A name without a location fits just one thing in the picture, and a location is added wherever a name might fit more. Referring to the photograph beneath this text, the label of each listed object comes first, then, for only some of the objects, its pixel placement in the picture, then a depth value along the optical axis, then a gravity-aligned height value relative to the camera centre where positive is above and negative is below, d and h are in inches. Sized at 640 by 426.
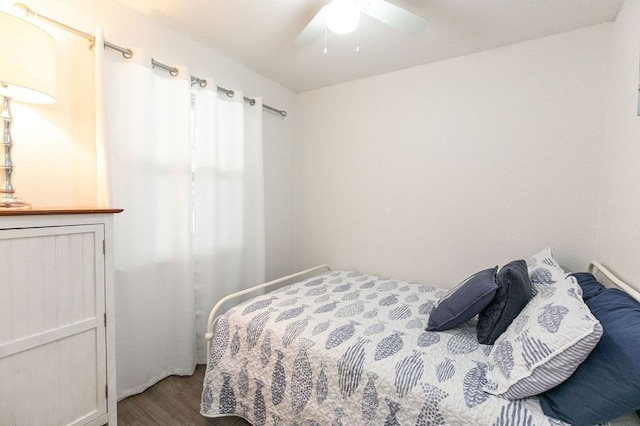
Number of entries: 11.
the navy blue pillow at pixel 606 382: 32.4 -21.3
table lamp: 42.6 +20.0
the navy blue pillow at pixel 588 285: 52.7 -15.9
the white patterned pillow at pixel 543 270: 56.1 -13.9
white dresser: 41.4 -19.6
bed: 39.3 -27.3
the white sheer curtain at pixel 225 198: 84.0 +0.7
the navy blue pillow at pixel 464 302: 53.2 -19.4
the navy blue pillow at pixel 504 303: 51.8 -18.5
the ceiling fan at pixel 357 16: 53.7 +37.2
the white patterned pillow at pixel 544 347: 36.2 -19.7
